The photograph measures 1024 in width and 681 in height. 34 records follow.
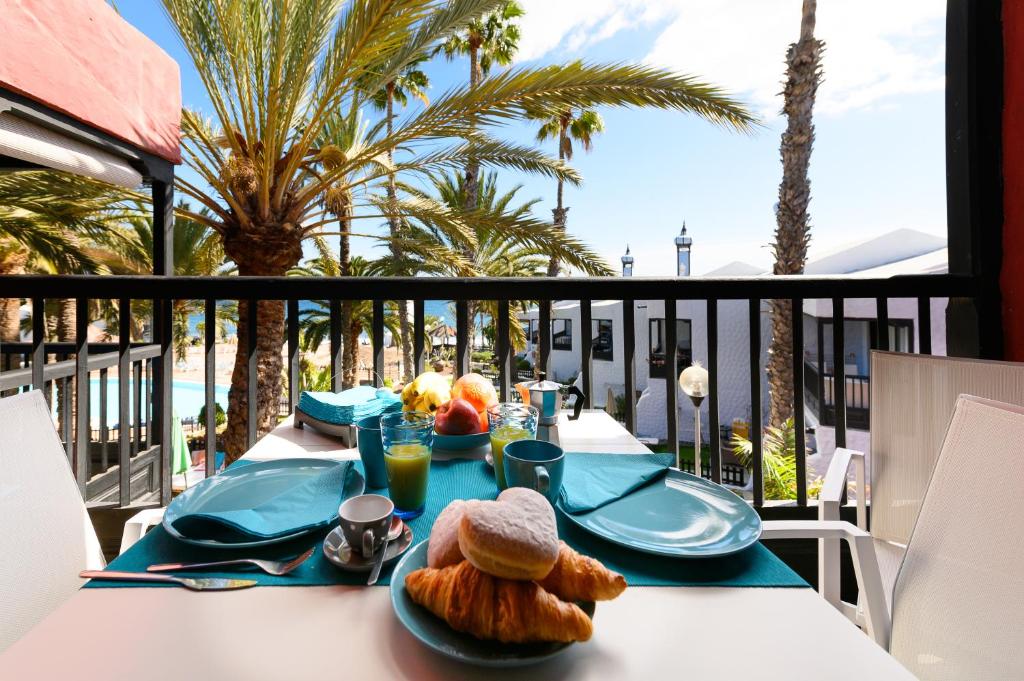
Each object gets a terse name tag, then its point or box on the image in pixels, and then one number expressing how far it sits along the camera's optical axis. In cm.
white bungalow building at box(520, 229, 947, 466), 930
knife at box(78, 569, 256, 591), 52
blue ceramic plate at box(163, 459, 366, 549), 66
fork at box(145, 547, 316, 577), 55
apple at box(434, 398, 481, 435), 98
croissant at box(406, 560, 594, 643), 39
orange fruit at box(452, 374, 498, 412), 106
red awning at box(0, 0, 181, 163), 231
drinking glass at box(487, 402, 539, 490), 82
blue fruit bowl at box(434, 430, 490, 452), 97
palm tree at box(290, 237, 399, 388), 959
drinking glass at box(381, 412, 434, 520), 70
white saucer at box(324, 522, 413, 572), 55
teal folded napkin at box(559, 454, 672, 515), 70
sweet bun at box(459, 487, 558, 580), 40
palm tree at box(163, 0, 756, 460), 371
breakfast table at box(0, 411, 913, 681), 41
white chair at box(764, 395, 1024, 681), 66
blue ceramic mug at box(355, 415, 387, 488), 77
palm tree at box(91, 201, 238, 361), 802
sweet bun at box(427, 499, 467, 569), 47
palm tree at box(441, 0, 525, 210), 1195
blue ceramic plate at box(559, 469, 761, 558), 59
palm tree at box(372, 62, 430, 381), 1239
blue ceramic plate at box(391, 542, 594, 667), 39
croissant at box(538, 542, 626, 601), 43
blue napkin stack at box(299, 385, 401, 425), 106
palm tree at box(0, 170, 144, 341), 449
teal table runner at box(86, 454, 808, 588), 54
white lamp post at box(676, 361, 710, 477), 331
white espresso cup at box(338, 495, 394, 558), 56
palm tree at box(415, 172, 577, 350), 1043
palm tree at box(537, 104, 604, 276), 1386
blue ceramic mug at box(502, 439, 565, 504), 64
